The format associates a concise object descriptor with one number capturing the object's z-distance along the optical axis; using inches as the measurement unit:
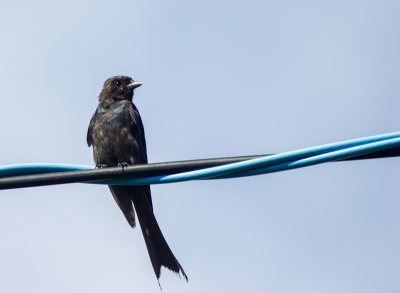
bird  376.7
